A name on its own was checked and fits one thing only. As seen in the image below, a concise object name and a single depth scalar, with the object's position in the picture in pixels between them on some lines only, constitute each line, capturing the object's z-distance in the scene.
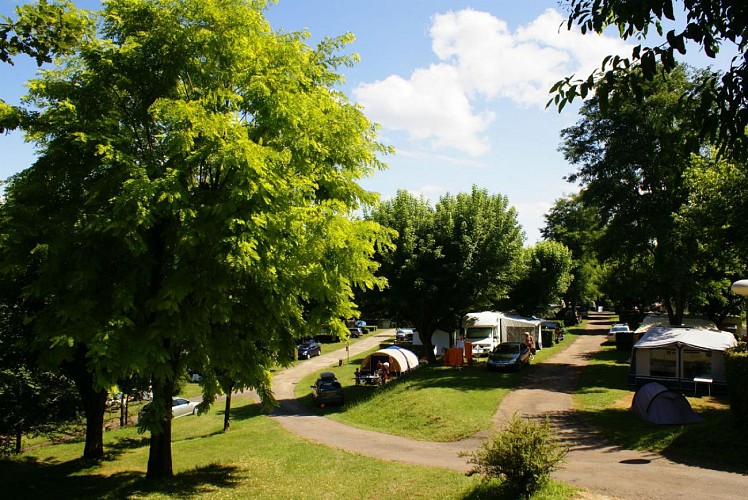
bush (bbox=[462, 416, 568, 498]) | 9.45
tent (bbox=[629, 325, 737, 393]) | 20.56
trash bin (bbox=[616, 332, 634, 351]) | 37.66
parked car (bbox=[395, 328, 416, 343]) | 52.21
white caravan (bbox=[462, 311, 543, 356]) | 35.28
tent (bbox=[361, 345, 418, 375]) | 31.73
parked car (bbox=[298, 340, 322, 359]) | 47.47
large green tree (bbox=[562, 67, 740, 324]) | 26.58
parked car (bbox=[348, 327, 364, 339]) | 61.63
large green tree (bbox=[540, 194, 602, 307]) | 63.09
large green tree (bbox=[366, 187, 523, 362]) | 29.05
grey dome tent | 15.95
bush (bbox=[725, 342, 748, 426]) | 13.62
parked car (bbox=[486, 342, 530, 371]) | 27.47
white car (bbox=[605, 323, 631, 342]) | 42.47
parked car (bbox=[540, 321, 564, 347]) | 43.86
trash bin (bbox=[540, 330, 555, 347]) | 40.31
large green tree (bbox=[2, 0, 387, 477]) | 10.22
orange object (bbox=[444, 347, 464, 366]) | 30.03
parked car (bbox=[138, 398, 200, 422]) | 29.33
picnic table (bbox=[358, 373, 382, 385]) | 30.95
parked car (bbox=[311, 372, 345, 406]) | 26.03
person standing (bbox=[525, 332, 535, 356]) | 32.05
